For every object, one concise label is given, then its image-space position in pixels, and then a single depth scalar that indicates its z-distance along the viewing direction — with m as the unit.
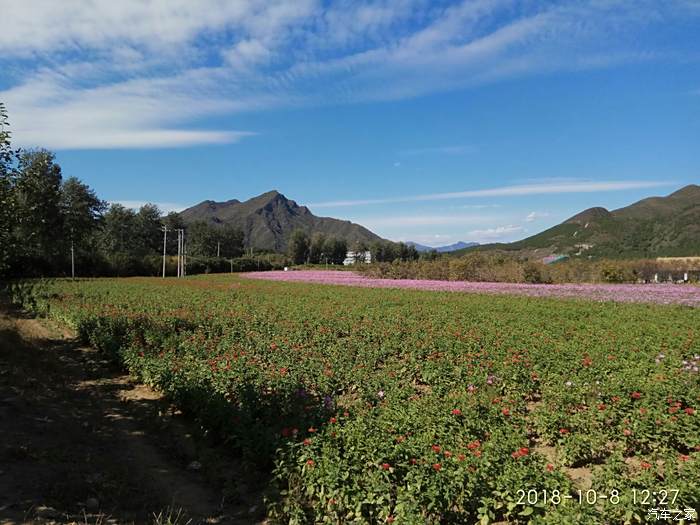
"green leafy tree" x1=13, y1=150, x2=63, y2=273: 38.34
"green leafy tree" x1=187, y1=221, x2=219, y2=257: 110.12
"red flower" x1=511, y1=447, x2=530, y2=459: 4.44
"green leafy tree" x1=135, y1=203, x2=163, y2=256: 94.62
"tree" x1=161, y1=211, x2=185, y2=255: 102.25
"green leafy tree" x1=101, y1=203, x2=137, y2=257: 85.69
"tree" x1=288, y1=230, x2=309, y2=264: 114.06
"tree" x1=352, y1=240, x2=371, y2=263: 136.38
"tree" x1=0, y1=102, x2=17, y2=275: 11.52
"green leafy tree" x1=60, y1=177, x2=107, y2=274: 49.34
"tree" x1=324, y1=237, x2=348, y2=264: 125.38
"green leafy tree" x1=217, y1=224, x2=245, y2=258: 117.06
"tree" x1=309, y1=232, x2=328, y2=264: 121.50
